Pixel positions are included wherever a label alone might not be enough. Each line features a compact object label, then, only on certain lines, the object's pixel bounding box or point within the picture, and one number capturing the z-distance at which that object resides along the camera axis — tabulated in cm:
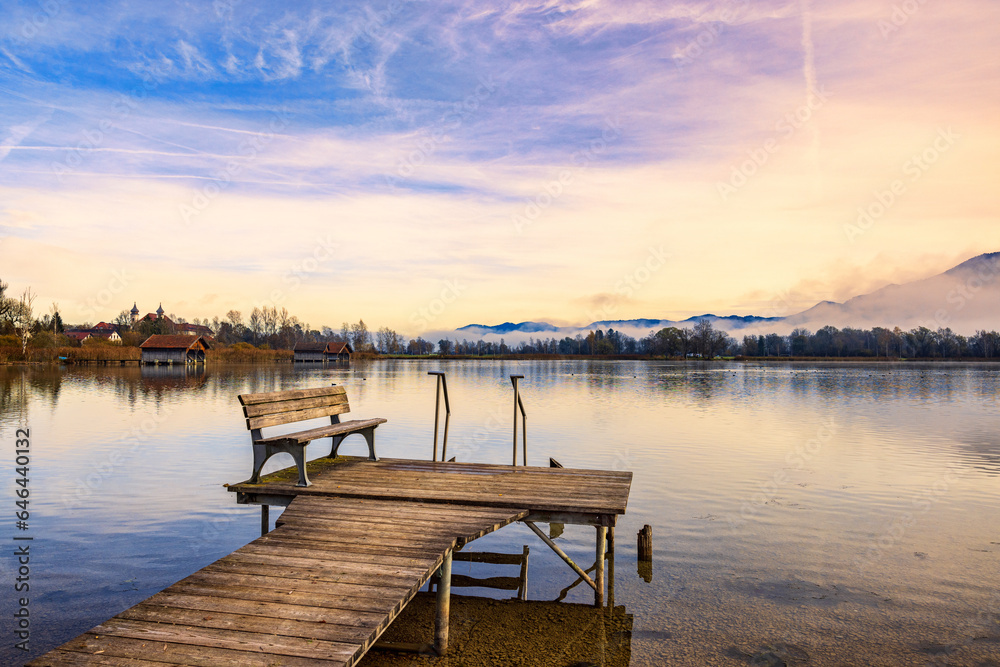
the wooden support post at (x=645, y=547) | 914
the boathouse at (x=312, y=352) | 11638
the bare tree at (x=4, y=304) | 8175
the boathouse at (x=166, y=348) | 8888
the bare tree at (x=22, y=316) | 8431
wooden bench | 823
